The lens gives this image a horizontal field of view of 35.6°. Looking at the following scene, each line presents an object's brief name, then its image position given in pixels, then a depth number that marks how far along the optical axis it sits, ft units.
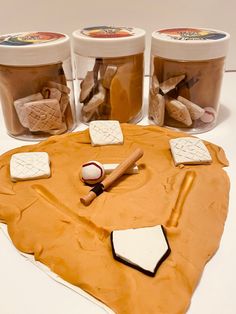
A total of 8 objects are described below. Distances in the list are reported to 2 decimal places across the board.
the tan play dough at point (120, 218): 1.17
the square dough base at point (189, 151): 1.75
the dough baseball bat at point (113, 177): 1.51
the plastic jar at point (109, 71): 1.98
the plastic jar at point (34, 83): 1.85
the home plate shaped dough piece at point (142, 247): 1.20
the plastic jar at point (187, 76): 1.92
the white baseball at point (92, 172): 1.61
